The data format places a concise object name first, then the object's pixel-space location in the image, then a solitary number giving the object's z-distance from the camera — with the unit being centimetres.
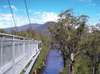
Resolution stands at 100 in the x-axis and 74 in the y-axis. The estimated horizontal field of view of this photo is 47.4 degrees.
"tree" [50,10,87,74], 1386
